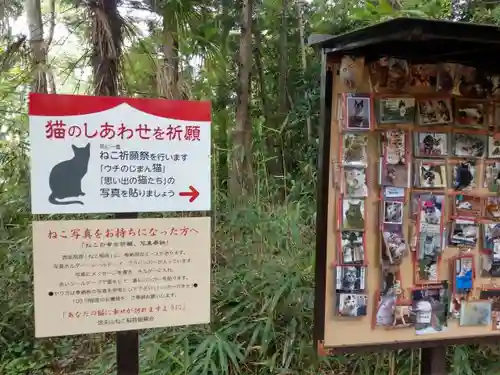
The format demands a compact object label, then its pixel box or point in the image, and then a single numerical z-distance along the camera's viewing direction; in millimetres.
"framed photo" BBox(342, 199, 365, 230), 2188
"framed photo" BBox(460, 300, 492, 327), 2350
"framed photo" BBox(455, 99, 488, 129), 2297
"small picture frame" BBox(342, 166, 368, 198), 2184
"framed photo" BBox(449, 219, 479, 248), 2307
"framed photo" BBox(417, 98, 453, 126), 2246
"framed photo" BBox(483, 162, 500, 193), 2330
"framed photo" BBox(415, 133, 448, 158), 2236
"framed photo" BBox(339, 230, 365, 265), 2197
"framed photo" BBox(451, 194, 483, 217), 2298
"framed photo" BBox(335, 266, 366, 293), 2205
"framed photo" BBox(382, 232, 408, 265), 2225
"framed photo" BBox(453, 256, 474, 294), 2320
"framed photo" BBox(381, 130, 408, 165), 2199
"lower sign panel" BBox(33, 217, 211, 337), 1892
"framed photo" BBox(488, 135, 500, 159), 2326
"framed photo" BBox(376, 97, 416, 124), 2193
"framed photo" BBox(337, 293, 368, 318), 2213
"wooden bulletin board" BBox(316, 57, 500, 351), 2180
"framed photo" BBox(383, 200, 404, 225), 2213
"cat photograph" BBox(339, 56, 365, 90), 2164
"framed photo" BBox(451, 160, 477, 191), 2287
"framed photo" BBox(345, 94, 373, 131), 2162
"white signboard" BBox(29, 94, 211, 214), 1861
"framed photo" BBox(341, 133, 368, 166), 2176
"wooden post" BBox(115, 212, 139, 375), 2111
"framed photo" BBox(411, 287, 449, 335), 2289
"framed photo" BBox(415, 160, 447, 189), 2236
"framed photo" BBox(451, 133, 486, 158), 2285
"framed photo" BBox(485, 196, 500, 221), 2342
